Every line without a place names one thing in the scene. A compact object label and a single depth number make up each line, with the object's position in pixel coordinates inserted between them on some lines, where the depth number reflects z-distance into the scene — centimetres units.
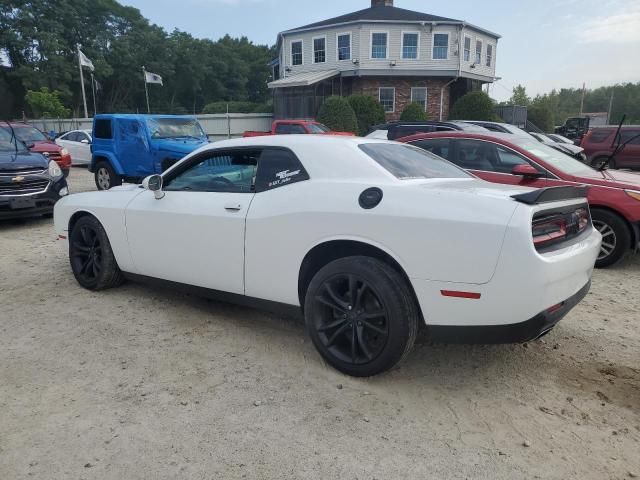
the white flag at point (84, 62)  3151
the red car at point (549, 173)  567
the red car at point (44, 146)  1200
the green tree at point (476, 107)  2848
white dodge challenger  275
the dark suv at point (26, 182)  774
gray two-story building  2981
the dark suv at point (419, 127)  1341
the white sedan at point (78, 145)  1742
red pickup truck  1819
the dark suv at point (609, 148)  1509
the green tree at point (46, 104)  3441
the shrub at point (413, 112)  2828
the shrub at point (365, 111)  2792
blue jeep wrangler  1097
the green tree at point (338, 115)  2650
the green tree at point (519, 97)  5658
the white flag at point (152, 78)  3023
